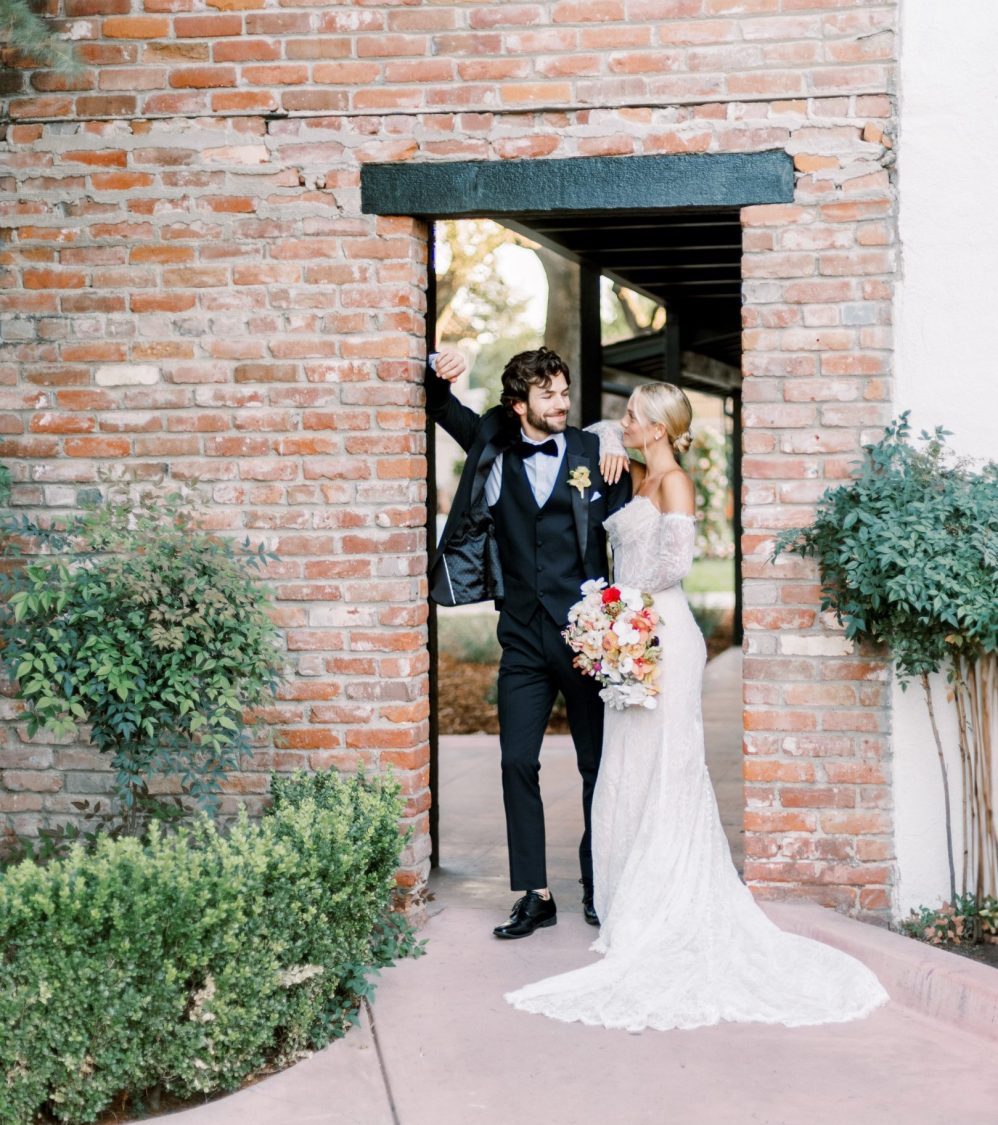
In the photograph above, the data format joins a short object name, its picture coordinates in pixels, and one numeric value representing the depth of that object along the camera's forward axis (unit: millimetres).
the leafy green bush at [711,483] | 22203
